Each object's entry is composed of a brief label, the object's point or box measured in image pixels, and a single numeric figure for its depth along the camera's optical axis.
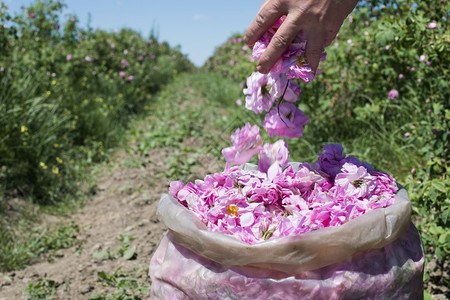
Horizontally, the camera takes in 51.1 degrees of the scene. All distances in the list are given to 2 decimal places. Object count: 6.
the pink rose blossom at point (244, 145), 1.49
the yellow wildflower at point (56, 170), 3.89
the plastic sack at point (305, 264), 1.14
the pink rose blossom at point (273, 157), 1.48
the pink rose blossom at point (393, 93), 3.51
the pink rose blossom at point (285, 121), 1.50
